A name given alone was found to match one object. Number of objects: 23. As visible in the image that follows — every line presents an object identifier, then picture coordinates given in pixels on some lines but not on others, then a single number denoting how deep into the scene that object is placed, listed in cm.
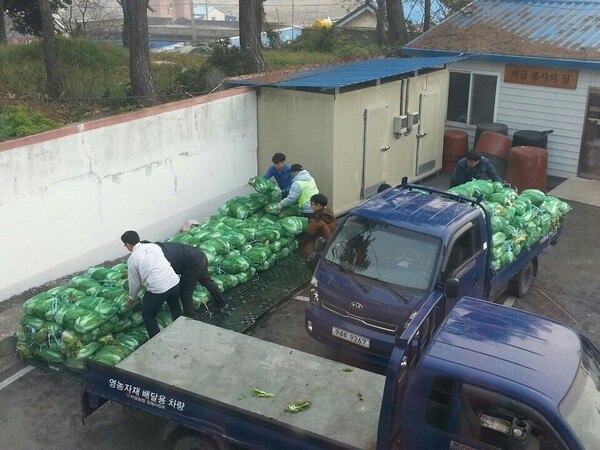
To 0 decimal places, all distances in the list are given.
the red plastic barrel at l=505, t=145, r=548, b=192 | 1448
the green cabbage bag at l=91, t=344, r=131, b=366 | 758
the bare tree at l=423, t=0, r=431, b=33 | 2272
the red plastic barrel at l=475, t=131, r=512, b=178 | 1537
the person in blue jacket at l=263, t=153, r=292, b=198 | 1168
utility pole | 5140
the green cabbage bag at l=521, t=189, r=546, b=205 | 1060
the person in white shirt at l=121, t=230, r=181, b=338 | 758
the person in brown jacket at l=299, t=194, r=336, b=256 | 1052
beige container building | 1230
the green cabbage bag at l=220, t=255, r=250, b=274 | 962
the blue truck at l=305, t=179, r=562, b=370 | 739
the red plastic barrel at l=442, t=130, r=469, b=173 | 1641
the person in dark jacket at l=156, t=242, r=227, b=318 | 814
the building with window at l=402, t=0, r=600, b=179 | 1537
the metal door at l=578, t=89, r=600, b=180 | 1525
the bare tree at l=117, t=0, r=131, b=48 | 2319
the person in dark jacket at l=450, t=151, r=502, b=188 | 1131
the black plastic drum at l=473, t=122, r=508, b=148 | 1611
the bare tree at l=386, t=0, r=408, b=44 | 2112
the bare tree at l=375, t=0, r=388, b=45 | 2552
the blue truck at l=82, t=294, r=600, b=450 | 459
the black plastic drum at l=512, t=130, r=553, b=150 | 1536
